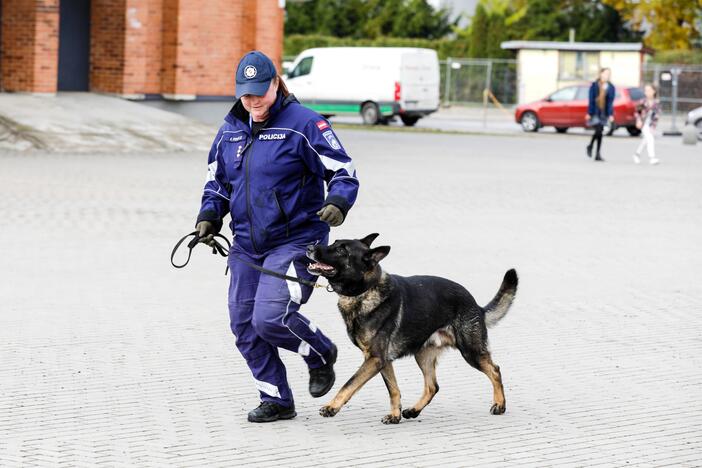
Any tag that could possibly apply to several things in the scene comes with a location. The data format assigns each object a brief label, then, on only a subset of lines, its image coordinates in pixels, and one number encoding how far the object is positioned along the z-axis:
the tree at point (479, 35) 57.88
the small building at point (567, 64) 49.19
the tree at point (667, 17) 57.81
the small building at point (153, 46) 28.14
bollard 33.47
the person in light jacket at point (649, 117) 25.76
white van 39.41
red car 37.22
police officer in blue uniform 6.17
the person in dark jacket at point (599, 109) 25.92
